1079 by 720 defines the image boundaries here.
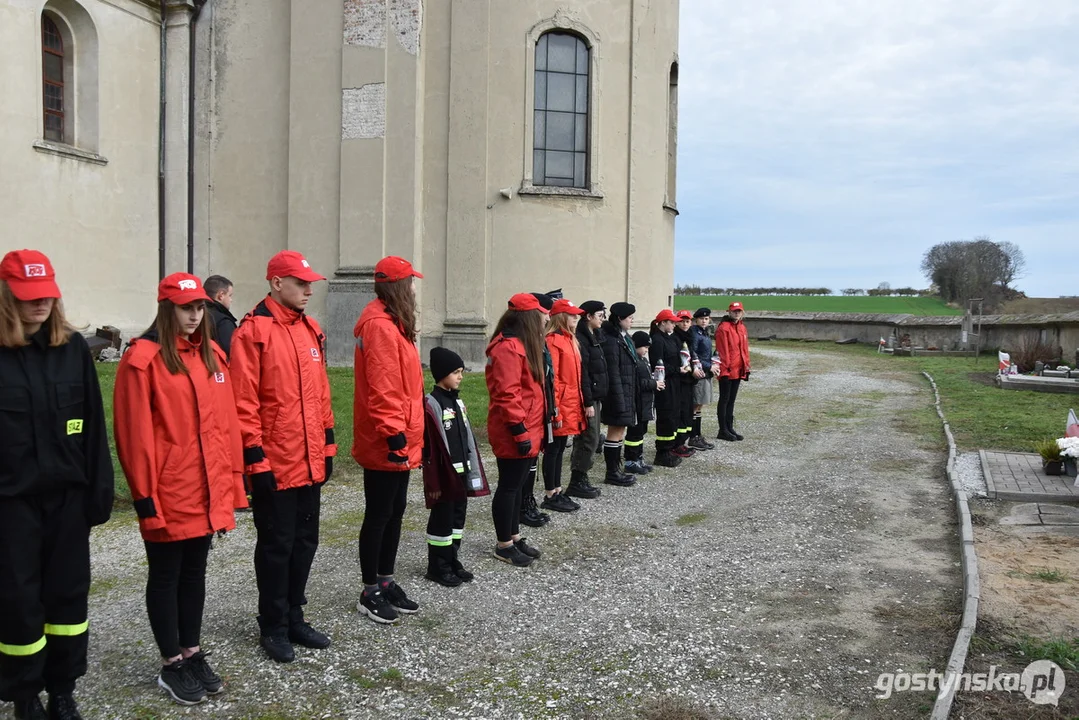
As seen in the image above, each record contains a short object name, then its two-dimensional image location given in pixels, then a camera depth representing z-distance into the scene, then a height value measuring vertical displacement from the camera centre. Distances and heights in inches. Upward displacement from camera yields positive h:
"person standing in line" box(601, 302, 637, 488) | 357.1 -37.7
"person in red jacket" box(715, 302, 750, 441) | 491.2 -34.1
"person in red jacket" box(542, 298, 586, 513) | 311.7 -33.4
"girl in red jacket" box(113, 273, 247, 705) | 155.3 -32.8
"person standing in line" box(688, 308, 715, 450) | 447.8 -38.4
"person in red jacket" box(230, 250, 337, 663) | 176.2 -31.4
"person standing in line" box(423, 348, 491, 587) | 221.9 -46.1
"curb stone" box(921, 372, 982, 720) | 161.2 -74.0
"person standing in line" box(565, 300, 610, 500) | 342.3 -36.5
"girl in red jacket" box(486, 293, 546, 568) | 251.8 -33.2
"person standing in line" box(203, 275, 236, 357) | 256.8 -6.3
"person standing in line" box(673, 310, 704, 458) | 428.1 -40.2
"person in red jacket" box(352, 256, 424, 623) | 197.2 -30.1
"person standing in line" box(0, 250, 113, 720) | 138.6 -34.2
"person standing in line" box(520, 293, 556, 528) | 282.8 -45.1
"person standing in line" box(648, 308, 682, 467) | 412.2 -46.0
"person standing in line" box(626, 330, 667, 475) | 381.4 -48.2
